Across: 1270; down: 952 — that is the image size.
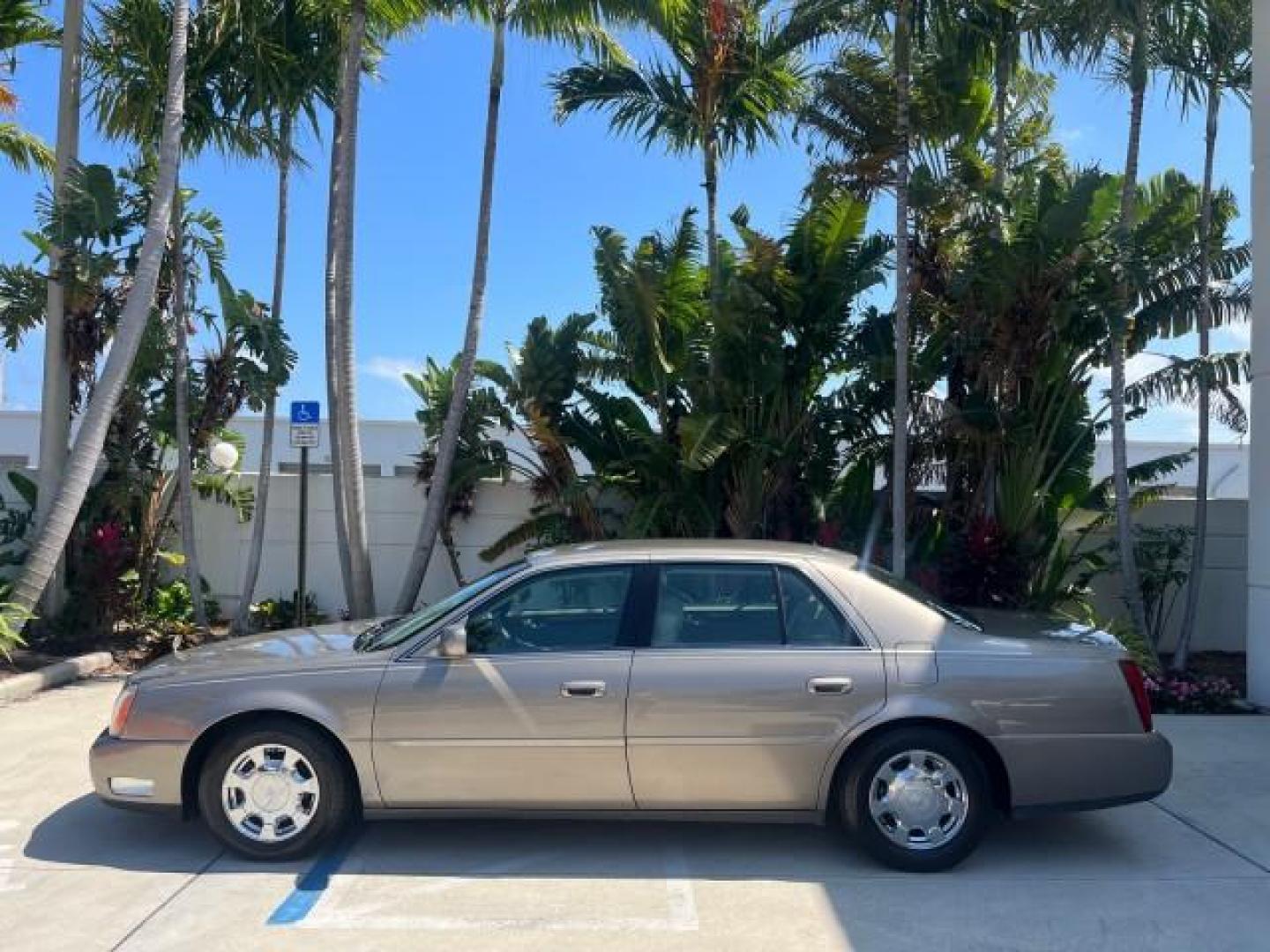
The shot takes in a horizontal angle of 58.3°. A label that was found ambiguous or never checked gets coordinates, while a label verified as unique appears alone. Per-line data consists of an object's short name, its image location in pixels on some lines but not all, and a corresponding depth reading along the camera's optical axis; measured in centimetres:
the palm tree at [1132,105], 1030
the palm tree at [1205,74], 1072
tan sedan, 532
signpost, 1056
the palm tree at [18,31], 1176
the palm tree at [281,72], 1171
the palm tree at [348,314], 1167
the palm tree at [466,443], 1276
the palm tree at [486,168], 1158
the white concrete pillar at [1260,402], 931
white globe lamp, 1266
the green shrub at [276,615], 1270
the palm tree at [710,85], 1205
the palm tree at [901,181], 1029
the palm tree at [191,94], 1148
